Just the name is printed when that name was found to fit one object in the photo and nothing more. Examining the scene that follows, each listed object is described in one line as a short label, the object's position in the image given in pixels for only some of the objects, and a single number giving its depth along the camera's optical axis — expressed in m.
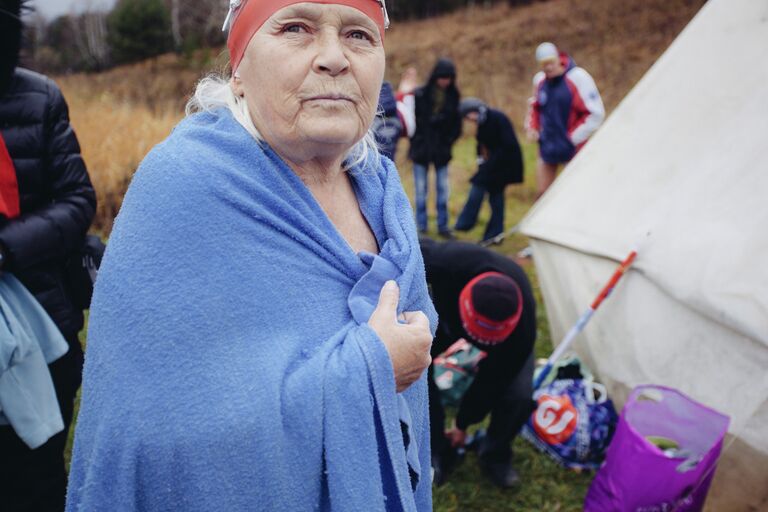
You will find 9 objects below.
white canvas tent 2.51
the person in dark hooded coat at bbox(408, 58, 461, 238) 6.74
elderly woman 0.89
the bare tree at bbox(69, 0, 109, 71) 32.28
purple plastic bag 2.40
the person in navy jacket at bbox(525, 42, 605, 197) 5.99
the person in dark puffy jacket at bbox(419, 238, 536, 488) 2.50
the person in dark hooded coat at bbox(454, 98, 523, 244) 6.45
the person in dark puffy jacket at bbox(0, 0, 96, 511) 1.65
